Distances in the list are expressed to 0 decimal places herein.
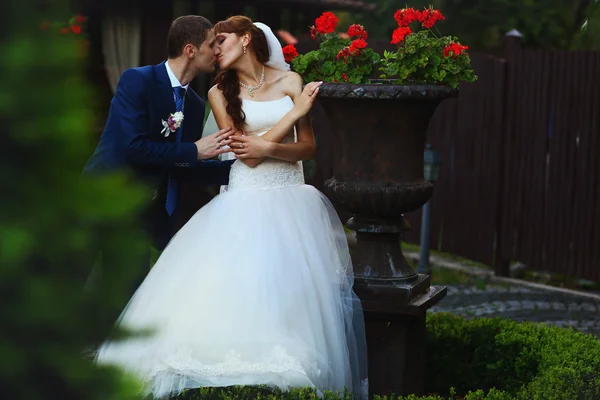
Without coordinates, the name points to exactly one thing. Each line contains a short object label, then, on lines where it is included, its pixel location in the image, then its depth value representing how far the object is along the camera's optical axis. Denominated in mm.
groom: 4574
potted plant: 4086
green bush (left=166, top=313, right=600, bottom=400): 3871
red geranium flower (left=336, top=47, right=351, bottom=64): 4223
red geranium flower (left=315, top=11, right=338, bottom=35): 4273
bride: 3867
